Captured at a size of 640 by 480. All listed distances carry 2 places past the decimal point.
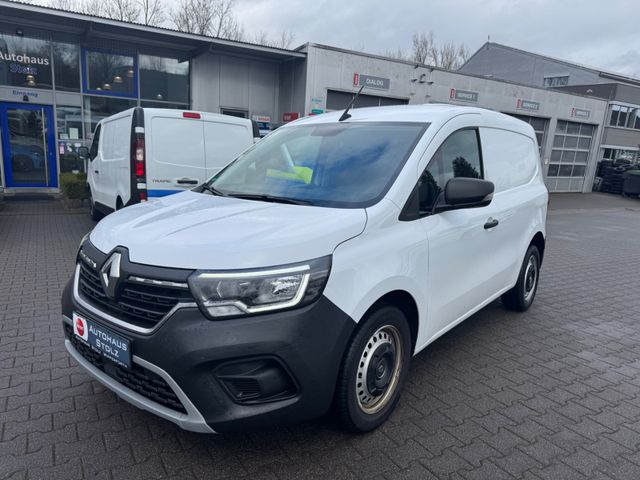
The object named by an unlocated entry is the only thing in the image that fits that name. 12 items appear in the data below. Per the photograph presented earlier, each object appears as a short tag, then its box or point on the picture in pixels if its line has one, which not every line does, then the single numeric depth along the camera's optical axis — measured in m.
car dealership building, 13.45
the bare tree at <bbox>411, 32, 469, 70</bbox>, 46.62
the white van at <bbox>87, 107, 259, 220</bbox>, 6.98
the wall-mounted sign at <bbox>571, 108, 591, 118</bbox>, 24.32
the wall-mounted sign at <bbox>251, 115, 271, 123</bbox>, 16.36
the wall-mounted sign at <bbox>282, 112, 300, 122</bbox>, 15.63
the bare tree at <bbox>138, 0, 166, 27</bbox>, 28.61
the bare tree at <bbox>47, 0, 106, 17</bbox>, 26.62
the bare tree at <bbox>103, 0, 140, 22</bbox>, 27.22
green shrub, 11.56
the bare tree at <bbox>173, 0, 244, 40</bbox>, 30.62
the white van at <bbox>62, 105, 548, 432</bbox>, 2.22
